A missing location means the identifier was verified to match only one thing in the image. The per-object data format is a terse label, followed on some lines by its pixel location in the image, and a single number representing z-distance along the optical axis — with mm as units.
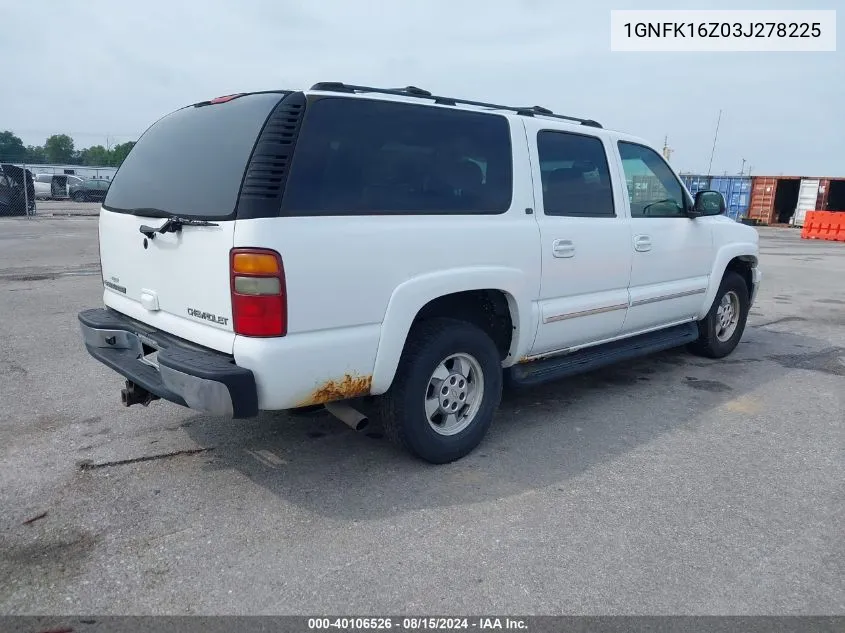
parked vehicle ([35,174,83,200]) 35438
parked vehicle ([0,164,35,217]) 22500
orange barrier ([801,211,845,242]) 24641
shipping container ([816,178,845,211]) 29672
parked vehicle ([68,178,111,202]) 35562
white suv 2873
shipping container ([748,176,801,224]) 31953
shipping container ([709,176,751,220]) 33031
